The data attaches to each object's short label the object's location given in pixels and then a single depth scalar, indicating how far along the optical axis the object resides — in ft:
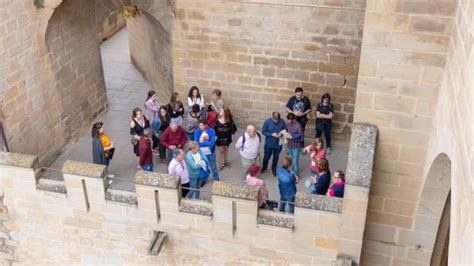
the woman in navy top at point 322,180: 25.17
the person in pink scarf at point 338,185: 24.09
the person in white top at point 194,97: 33.21
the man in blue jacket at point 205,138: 29.55
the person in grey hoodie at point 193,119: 32.58
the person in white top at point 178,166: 26.86
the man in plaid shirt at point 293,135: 29.93
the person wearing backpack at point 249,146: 29.48
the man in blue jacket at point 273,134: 29.76
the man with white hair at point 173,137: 30.17
